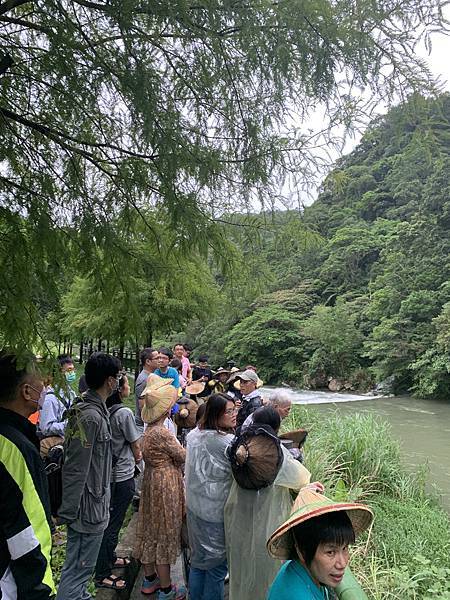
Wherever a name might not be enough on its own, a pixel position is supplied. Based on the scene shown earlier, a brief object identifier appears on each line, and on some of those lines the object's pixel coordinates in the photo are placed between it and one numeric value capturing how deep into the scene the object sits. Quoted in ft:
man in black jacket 4.91
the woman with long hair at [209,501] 8.51
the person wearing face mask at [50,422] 10.37
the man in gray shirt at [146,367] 15.61
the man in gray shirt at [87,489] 7.72
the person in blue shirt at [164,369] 15.85
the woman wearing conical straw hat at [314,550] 4.88
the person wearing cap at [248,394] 13.35
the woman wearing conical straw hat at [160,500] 9.53
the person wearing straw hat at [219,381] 19.38
